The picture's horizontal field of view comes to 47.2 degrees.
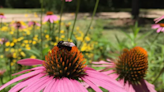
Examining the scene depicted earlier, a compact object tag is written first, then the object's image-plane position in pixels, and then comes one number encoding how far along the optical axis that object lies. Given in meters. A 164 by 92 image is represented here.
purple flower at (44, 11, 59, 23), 0.33
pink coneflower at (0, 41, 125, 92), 0.14
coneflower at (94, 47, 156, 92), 0.19
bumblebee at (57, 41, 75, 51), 0.15
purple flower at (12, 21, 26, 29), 0.45
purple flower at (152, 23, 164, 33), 0.27
